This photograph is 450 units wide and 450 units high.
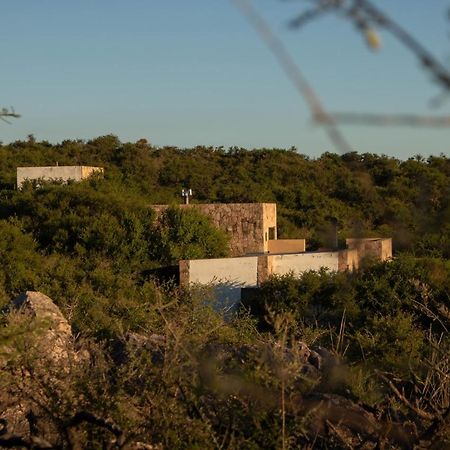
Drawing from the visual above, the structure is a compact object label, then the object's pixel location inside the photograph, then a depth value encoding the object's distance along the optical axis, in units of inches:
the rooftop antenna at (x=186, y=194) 5201.8
